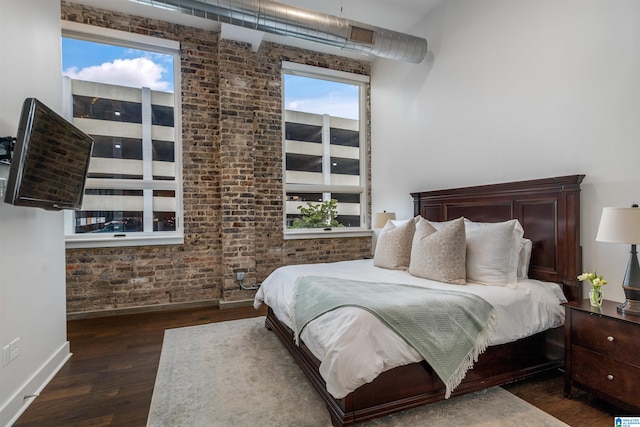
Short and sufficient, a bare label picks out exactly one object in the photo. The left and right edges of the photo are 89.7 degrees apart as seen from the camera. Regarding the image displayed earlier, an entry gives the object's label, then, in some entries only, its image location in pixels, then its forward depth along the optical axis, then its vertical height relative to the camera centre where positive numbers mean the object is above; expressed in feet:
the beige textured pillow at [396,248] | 10.57 -1.27
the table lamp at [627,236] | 6.34 -0.58
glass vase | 7.05 -1.99
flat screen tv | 5.93 +1.14
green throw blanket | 6.26 -2.25
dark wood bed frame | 6.14 -3.16
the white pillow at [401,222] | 11.19 -0.46
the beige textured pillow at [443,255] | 8.59 -1.27
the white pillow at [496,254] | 8.41 -1.22
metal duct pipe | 9.75 +6.34
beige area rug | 6.32 -4.14
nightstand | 6.04 -2.93
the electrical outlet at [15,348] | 6.69 -2.83
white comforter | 5.71 -2.43
